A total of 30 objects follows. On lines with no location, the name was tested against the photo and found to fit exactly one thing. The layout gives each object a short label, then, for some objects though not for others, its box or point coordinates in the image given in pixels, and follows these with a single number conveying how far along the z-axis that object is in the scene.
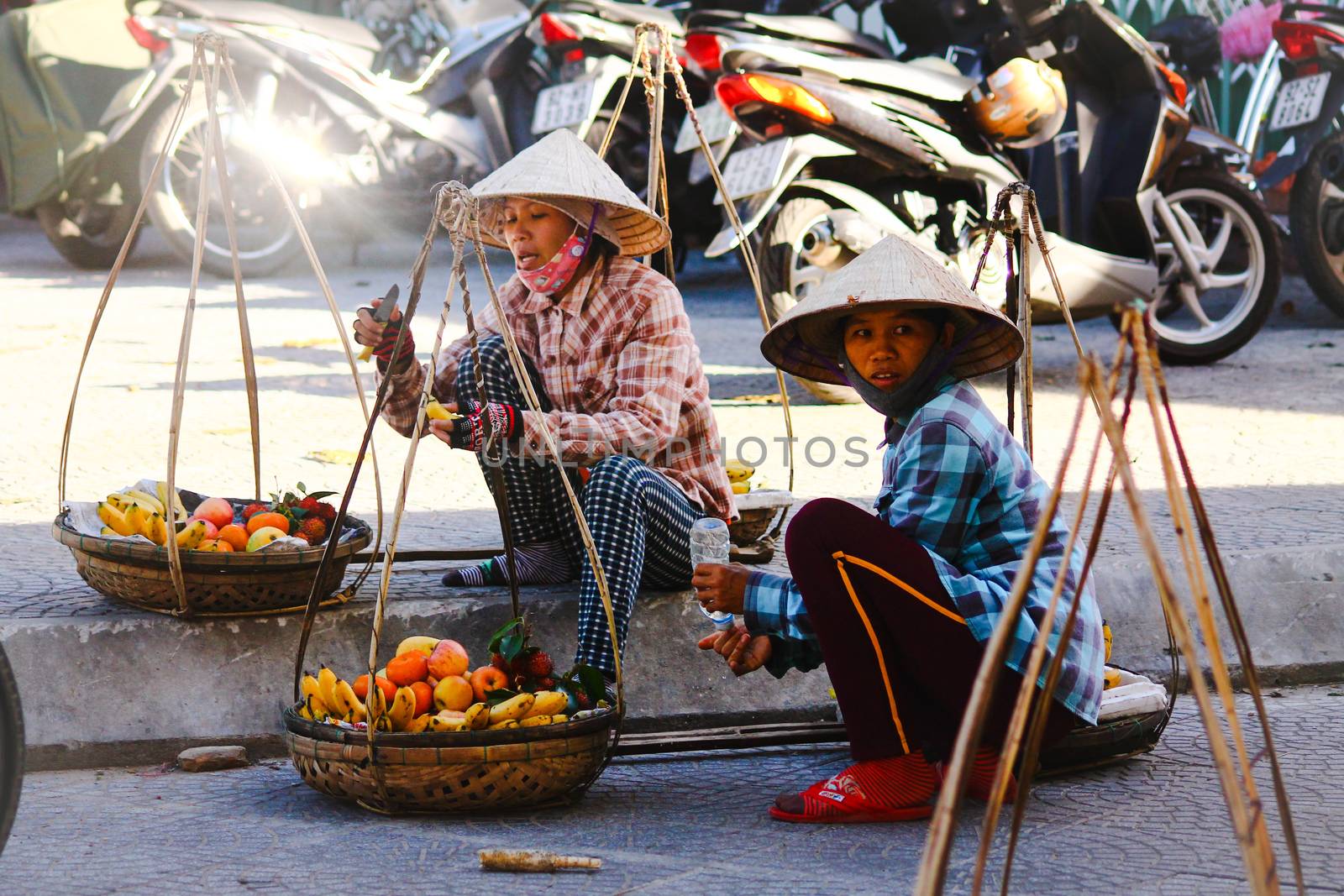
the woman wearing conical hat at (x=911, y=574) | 4.51
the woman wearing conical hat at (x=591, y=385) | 5.36
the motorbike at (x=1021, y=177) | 9.61
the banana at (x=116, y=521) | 5.54
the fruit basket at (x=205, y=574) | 5.33
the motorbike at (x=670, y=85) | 10.52
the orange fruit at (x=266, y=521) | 5.62
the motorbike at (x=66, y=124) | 15.40
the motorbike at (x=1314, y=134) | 12.44
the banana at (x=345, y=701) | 4.74
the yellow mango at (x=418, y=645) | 5.02
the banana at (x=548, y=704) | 4.72
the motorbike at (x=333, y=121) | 14.83
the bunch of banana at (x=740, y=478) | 6.93
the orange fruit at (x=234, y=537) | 5.50
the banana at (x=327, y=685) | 4.78
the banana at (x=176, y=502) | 5.88
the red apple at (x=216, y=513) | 5.64
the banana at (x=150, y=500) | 5.74
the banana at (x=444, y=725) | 4.61
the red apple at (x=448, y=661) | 4.90
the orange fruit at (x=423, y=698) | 4.76
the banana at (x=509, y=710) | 4.66
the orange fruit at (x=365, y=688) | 4.75
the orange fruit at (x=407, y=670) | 4.89
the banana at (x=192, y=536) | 5.39
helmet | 9.95
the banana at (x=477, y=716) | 4.60
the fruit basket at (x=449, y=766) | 4.49
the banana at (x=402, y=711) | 4.64
